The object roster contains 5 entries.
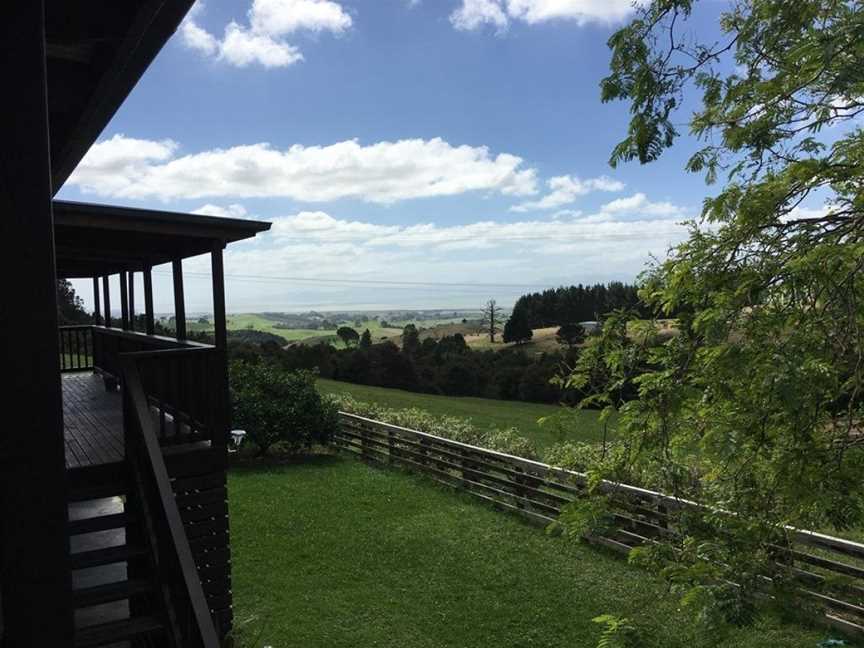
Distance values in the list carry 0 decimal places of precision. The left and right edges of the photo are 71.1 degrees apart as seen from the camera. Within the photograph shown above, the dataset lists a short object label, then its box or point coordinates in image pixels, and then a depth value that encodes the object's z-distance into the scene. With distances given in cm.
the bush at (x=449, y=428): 1103
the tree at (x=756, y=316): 267
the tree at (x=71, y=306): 2516
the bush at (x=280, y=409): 1309
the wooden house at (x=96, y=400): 172
